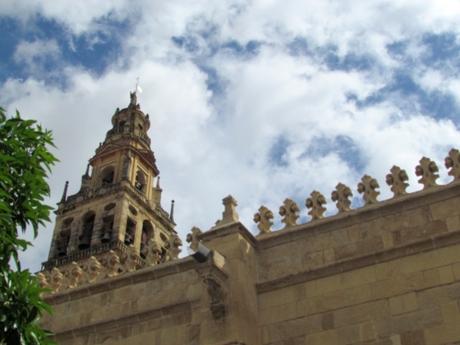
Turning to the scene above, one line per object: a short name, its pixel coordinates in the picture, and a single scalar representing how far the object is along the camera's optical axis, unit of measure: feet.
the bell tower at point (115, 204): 131.03
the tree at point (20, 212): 23.76
